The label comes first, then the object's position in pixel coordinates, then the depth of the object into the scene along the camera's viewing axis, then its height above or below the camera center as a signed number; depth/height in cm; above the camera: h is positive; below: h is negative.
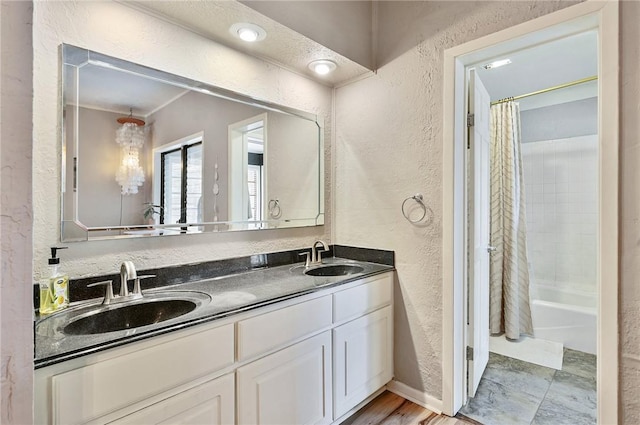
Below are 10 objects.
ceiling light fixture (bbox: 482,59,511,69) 233 +107
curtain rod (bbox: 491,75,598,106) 257 +102
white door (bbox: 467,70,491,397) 193 -13
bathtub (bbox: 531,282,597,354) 267 -89
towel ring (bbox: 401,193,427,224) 194 +5
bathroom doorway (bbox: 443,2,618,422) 133 +14
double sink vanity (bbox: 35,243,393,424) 95 -50
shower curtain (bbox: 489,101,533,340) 288 -15
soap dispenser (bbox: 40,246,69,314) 119 -28
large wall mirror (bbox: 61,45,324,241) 135 +29
